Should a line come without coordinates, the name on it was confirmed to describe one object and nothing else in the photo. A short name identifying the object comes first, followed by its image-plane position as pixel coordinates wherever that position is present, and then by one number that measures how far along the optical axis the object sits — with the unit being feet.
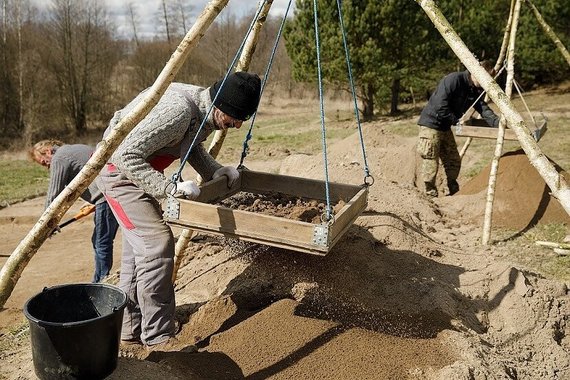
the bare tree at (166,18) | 113.41
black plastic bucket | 9.04
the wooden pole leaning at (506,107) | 9.98
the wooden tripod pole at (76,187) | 11.02
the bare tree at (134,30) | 115.17
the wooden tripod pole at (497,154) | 21.39
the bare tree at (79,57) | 80.38
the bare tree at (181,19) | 118.01
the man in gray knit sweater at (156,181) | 11.05
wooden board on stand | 23.99
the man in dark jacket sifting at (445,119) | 26.03
